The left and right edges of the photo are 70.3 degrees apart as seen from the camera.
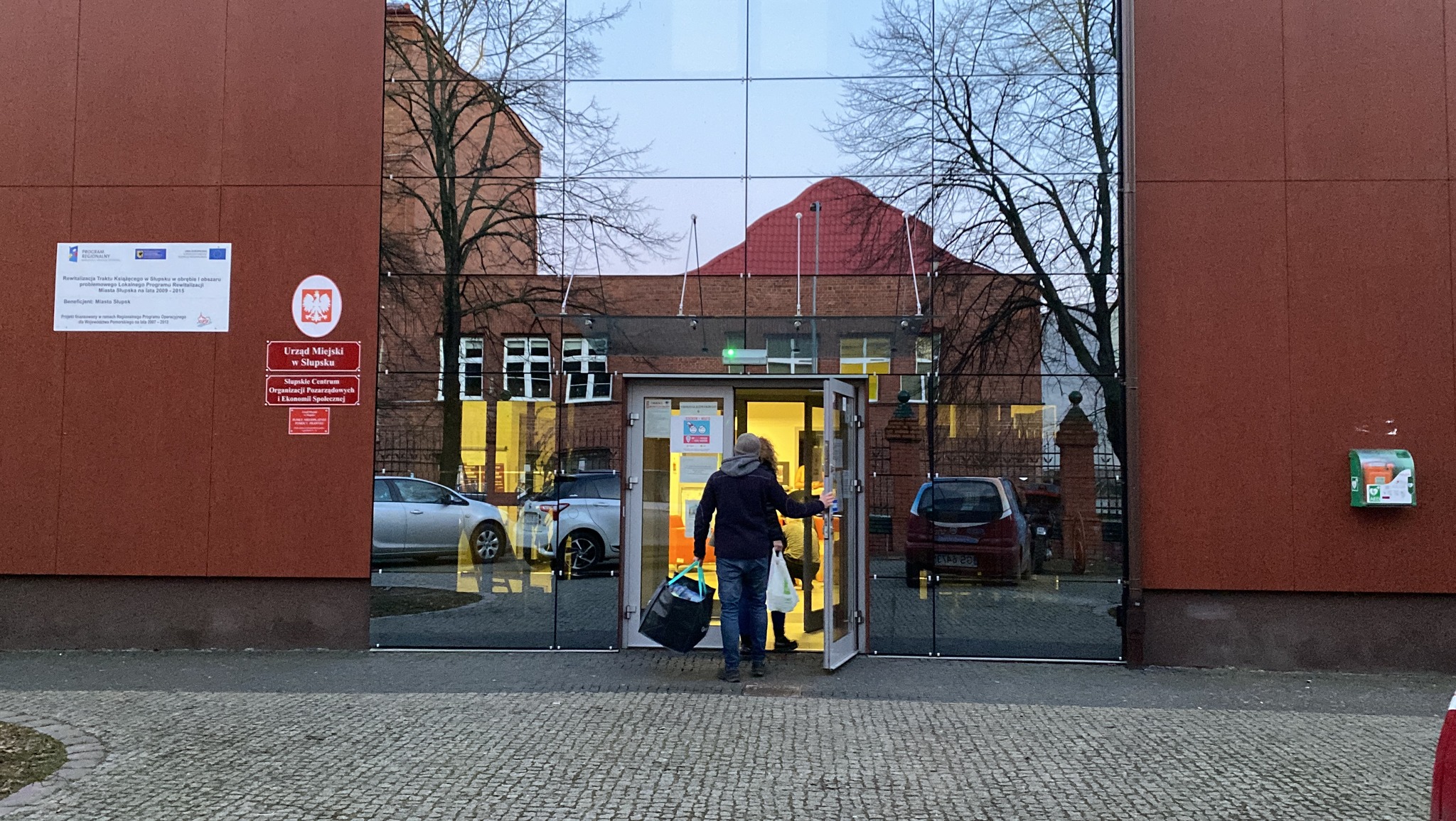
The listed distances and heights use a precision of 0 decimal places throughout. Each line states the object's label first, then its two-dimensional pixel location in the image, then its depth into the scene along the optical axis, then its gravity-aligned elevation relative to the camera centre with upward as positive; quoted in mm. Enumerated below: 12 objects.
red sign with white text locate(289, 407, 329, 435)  8695 +239
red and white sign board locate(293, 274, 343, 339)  8758 +1218
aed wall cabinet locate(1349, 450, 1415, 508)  7973 -160
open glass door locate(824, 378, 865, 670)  7996 -550
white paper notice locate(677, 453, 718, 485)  8781 -129
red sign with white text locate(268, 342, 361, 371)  8734 +788
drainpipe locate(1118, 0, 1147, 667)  8297 +773
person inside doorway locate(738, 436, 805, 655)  7750 -814
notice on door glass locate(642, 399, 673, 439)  8758 +278
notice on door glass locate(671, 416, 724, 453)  8742 +161
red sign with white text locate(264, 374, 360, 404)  8711 +505
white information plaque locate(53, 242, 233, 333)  8812 +1374
